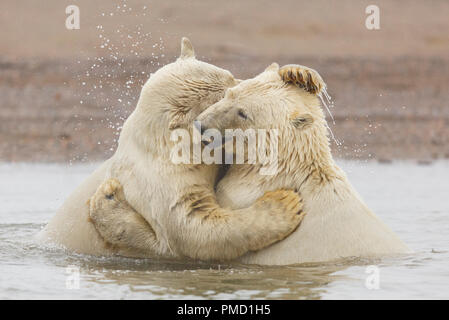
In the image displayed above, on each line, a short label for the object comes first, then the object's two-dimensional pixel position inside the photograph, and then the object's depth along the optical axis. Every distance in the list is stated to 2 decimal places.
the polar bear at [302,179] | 13.27
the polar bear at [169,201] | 13.13
